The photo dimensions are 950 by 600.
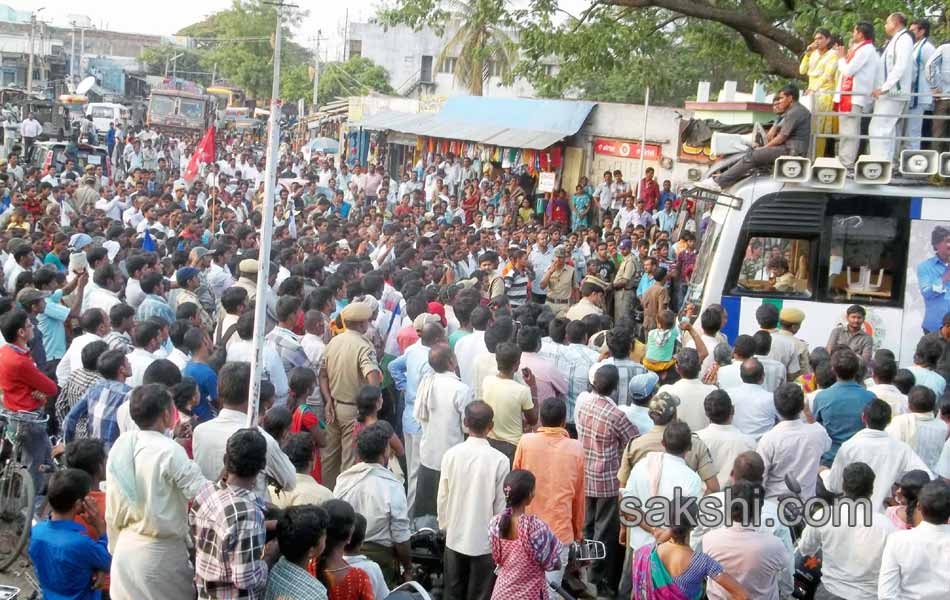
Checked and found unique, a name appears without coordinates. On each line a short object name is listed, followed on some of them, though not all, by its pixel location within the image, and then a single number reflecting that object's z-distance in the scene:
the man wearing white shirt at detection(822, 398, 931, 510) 6.77
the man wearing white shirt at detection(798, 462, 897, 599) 5.98
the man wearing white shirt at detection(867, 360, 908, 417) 7.99
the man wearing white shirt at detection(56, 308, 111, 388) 7.98
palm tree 35.97
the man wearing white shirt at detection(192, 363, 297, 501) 6.19
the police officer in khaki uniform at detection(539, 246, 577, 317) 14.62
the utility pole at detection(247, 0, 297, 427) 5.71
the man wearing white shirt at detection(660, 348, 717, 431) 7.70
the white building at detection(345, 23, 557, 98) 57.06
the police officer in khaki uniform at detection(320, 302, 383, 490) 8.30
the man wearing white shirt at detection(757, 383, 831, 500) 7.12
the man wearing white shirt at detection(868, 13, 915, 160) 10.48
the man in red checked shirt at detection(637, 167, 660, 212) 20.00
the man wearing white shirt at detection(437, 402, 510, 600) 6.45
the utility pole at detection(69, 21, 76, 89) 69.97
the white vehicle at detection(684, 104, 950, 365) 10.38
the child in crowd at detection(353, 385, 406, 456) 7.05
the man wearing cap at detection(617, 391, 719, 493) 6.73
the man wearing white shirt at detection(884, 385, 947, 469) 7.33
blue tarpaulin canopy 23.75
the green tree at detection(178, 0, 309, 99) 62.59
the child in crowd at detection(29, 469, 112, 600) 5.38
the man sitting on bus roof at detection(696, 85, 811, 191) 10.51
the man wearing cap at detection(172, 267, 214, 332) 10.43
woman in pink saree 5.43
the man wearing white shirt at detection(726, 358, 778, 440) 7.79
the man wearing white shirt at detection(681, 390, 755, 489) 7.00
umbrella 38.62
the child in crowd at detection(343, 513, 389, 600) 5.21
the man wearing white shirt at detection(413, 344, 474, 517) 7.68
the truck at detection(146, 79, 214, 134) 46.31
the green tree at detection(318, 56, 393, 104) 57.06
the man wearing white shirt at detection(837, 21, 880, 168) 10.65
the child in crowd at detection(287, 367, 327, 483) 7.22
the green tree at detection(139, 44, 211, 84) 80.31
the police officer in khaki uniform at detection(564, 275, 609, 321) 10.95
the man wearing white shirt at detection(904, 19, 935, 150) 10.78
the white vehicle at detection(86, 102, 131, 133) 45.72
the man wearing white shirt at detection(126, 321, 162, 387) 7.68
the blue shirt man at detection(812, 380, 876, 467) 7.83
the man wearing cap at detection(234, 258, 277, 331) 10.56
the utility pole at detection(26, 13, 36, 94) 45.44
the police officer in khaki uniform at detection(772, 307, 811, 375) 9.49
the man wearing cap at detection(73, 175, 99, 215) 19.28
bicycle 7.68
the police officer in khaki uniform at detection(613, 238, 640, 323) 14.85
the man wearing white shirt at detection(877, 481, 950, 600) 5.40
